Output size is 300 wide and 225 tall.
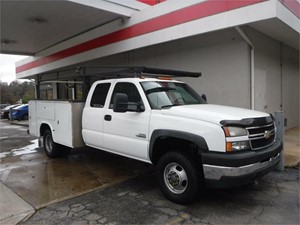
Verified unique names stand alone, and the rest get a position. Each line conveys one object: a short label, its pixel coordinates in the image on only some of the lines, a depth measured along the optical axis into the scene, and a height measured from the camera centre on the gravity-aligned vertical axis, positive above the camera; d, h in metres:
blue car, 23.08 -0.95
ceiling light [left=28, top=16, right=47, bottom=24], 11.37 +3.32
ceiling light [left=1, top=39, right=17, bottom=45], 15.62 +3.39
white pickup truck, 4.01 -0.59
